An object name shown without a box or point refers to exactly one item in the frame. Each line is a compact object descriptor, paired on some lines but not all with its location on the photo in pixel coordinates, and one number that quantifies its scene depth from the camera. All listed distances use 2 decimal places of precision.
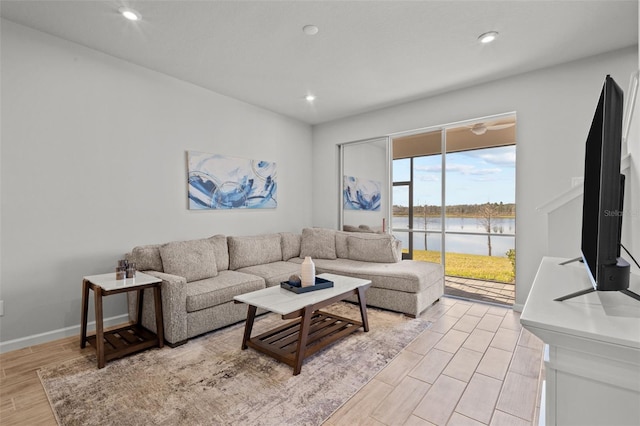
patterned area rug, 1.74
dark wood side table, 2.28
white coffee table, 2.25
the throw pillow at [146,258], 2.96
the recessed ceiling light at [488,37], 2.62
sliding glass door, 4.16
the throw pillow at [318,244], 4.45
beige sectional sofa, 2.71
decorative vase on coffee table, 2.65
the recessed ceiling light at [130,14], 2.33
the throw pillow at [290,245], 4.46
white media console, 0.68
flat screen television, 0.80
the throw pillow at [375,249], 3.98
